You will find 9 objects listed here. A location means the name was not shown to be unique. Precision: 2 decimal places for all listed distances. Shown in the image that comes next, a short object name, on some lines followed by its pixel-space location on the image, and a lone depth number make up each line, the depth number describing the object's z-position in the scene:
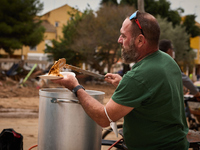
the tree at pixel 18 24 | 18.18
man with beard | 1.50
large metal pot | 1.80
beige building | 35.88
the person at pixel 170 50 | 3.83
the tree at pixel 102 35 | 17.47
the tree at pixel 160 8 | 29.73
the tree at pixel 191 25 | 36.25
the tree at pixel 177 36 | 25.23
